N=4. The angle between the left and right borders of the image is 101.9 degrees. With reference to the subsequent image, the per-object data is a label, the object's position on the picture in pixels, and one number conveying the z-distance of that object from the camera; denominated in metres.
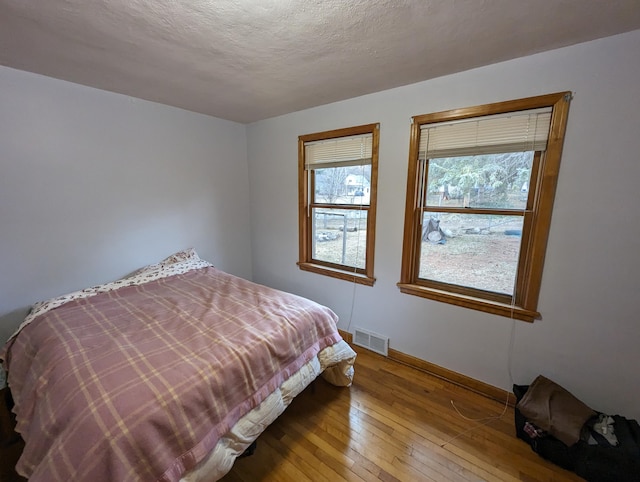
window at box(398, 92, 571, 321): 1.59
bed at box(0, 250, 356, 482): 0.92
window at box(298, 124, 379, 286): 2.29
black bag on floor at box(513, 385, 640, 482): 1.25
